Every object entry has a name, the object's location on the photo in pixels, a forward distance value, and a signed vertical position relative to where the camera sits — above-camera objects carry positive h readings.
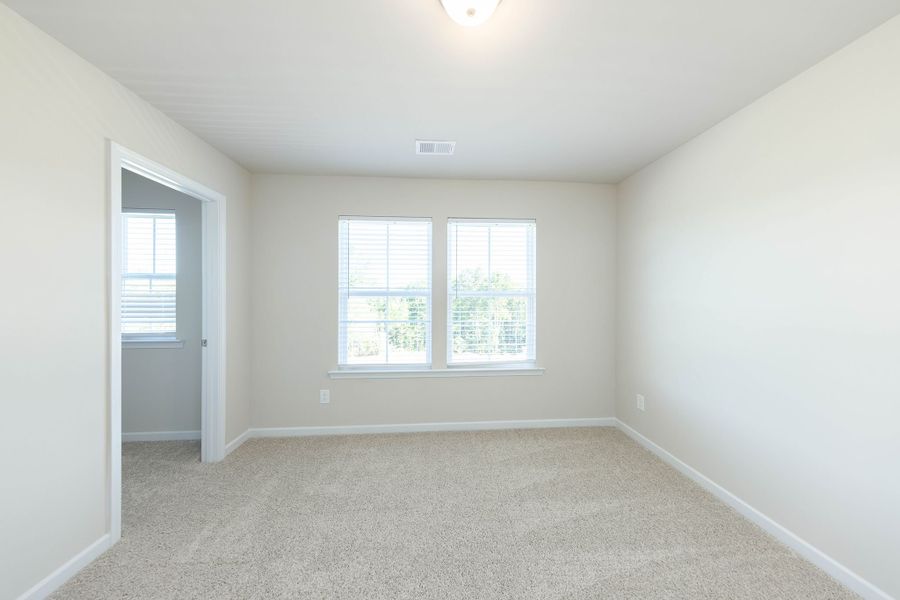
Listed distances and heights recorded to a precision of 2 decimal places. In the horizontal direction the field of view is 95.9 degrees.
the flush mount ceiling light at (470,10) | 1.47 +1.07
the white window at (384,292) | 3.93 +0.08
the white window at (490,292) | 4.04 +0.09
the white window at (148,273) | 3.67 +0.25
